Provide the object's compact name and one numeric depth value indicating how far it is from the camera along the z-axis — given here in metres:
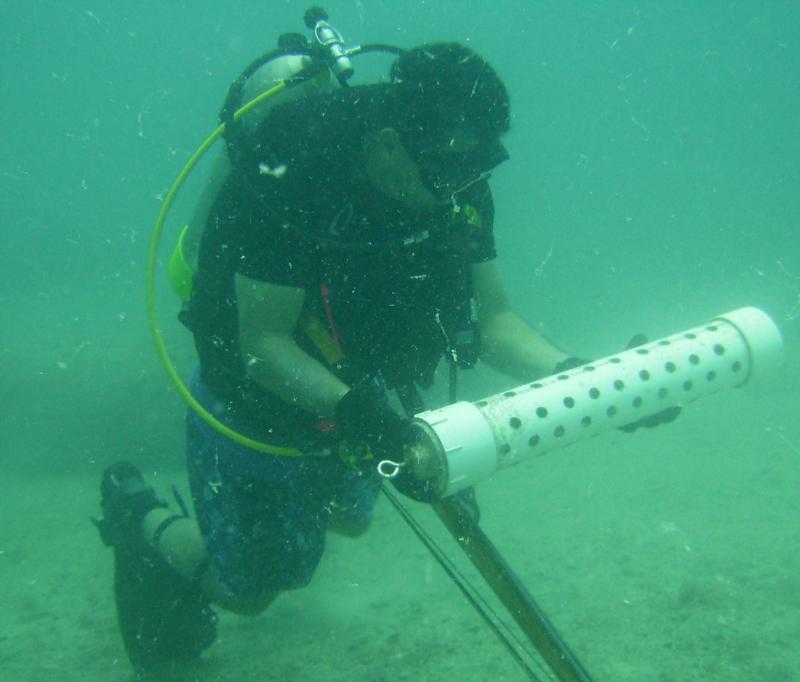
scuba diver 2.13
